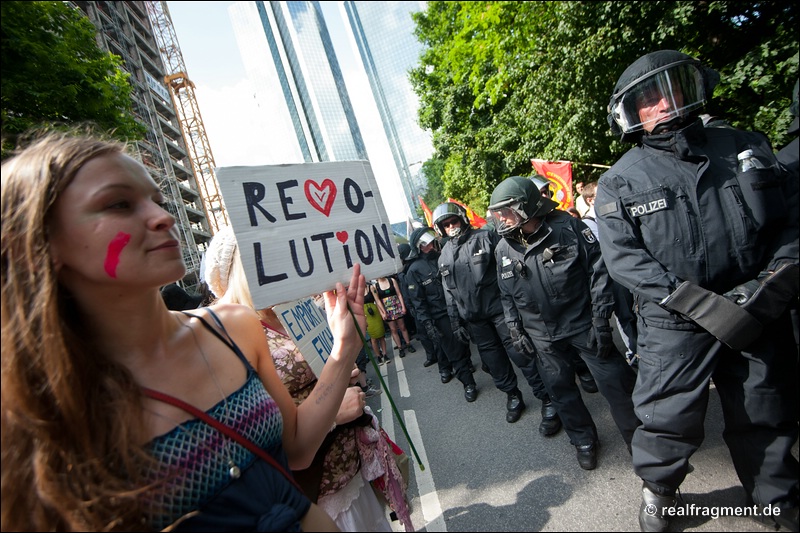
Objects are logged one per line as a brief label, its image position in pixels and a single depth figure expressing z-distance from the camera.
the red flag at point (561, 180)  7.84
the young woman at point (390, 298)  7.95
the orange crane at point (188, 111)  56.72
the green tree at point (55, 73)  5.50
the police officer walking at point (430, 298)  5.79
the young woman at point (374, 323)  7.45
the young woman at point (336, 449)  1.83
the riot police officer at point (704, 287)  1.92
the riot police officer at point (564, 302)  2.91
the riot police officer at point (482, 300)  4.34
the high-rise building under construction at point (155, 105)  39.02
